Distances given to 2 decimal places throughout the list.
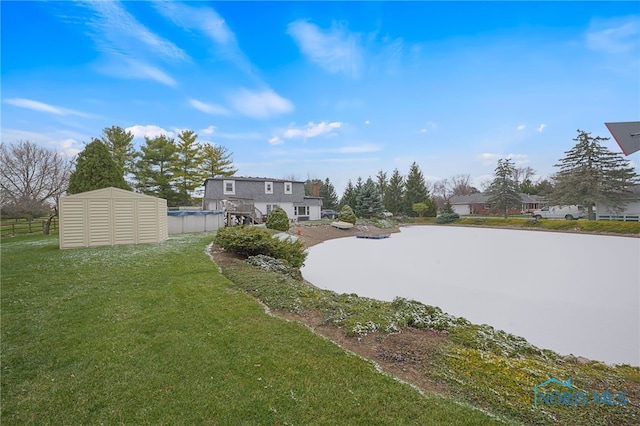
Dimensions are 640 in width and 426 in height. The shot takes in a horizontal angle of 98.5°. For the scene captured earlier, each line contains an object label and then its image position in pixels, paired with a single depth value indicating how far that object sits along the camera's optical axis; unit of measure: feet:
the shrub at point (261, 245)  25.76
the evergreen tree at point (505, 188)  93.86
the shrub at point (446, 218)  102.53
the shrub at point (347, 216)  72.08
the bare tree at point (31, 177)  56.49
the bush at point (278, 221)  49.55
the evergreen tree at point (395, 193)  114.83
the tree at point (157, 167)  82.02
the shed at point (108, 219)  30.32
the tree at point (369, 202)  94.02
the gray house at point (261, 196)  69.05
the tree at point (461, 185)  166.40
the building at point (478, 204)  124.77
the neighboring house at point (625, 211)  72.28
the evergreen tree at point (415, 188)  110.01
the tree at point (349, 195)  110.83
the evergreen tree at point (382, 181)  120.88
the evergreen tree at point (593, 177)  71.67
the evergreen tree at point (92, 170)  49.98
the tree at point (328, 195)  122.62
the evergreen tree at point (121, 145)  81.51
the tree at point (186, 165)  87.81
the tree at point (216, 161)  98.22
